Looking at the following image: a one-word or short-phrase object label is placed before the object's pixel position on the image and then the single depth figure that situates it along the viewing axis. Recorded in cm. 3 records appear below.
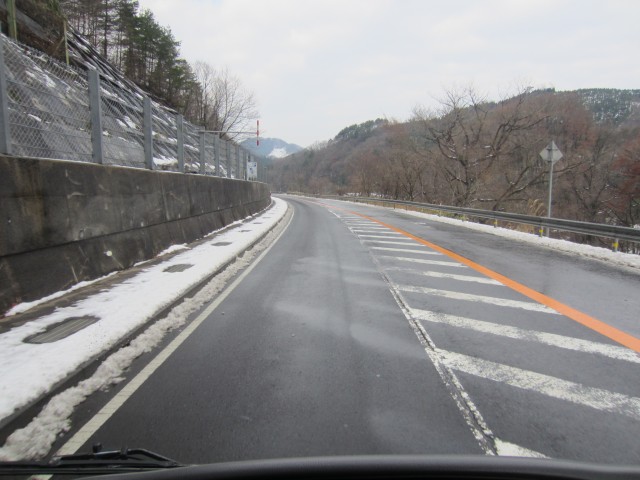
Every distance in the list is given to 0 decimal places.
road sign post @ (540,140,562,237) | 1577
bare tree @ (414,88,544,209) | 2973
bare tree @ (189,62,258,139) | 5979
